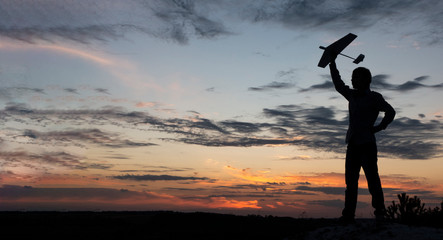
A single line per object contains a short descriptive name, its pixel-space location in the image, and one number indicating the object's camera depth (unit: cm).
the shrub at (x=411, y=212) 1053
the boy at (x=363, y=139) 749
